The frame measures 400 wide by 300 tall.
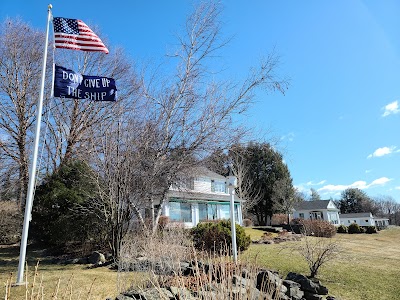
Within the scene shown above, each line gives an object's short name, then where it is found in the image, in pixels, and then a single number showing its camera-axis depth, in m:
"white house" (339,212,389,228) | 58.75
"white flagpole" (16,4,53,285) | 6.99
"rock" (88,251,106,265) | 11.00
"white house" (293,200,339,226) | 54.50
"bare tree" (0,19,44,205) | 18.22
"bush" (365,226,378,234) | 37.72
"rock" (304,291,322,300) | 6.55
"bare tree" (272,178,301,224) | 44.81
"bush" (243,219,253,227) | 35.96
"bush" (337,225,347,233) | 36.78
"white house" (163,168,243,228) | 26.11
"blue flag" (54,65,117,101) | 8.72
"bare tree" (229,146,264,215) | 31.12
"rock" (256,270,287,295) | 5.57
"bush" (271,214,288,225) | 44.56
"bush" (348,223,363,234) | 36.81
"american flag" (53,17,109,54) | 8.83
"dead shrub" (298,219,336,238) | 21.41
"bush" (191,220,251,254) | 14.16
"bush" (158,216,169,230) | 17.30
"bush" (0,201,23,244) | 17.47
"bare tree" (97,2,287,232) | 12.09
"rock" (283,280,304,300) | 6.31
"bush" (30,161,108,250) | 13.46
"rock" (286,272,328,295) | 6.98
